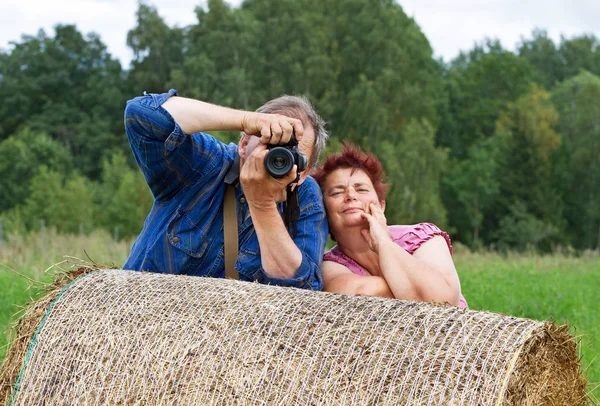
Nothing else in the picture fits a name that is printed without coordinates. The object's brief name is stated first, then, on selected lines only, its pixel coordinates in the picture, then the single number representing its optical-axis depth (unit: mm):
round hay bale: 2859
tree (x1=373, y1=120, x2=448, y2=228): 37531
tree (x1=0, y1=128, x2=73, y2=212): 40375
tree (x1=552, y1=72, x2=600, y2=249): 48094
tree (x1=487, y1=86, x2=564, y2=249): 47719
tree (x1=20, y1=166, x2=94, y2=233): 32594
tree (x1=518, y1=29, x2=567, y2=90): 65875
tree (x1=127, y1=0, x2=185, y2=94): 44031
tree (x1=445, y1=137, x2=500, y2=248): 48250
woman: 3930
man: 3766
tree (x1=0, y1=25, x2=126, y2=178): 45438
